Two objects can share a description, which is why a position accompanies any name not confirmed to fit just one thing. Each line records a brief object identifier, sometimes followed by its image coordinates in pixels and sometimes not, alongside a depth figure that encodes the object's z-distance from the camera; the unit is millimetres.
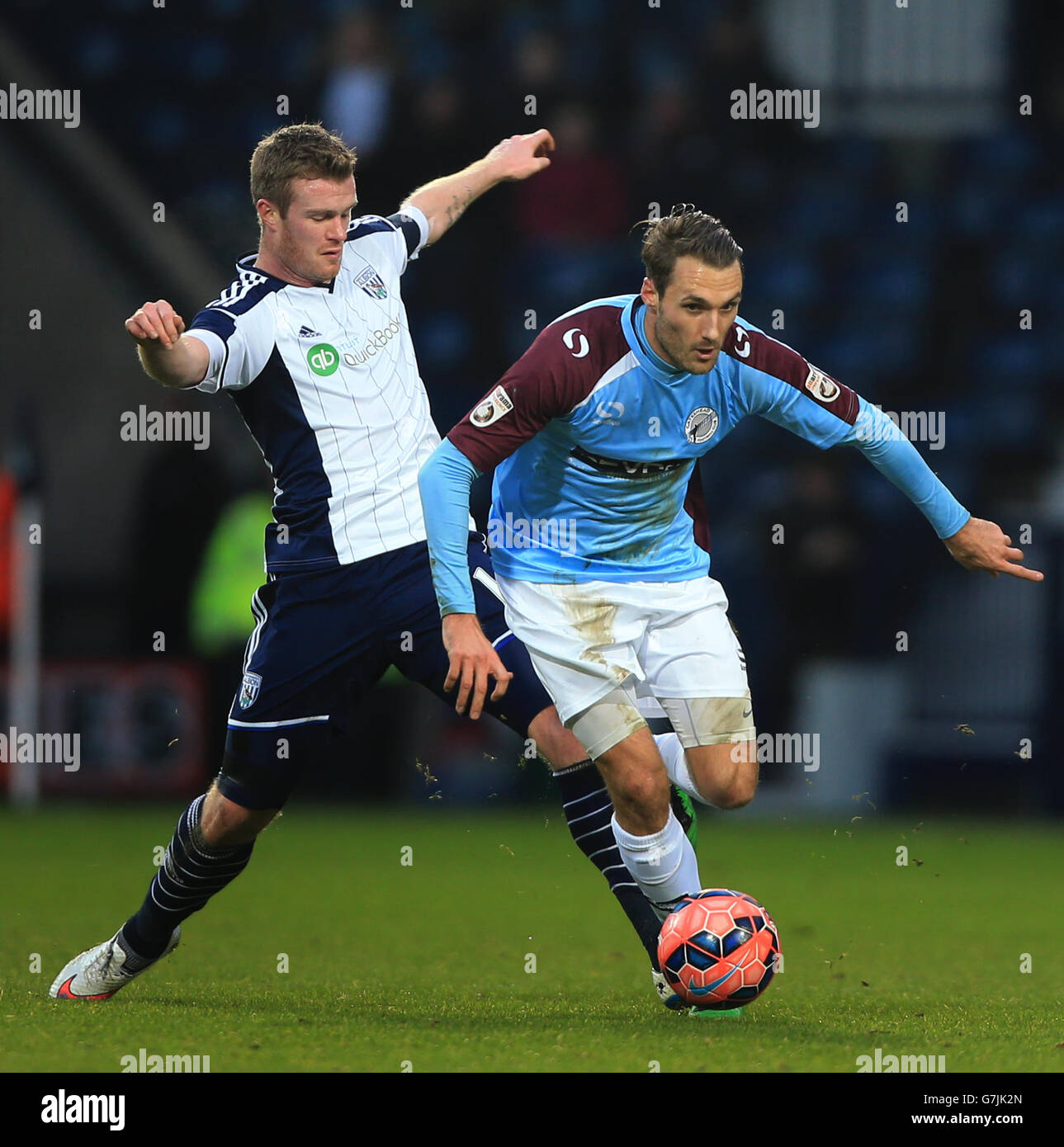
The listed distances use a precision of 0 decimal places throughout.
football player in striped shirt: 10453
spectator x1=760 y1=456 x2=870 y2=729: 21094
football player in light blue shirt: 9836
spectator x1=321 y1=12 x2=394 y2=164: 24687
